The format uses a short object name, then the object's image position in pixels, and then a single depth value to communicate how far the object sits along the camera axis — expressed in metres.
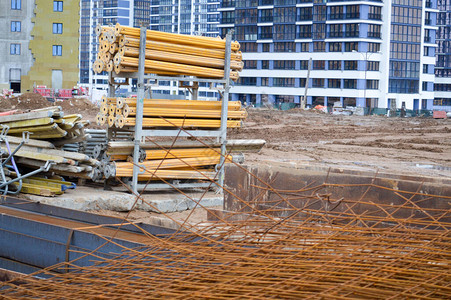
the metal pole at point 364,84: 91.94
